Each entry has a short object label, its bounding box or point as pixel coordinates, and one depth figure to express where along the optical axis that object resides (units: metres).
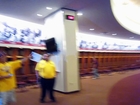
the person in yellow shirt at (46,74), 3.87
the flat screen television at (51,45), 5.36
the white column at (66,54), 5.11
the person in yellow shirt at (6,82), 2.28
